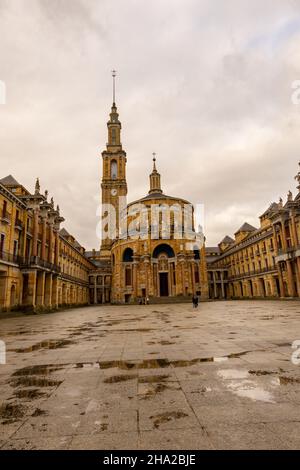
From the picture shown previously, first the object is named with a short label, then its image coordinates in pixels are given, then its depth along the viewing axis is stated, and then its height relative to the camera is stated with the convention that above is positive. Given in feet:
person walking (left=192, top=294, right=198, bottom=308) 100.06 -2.98
